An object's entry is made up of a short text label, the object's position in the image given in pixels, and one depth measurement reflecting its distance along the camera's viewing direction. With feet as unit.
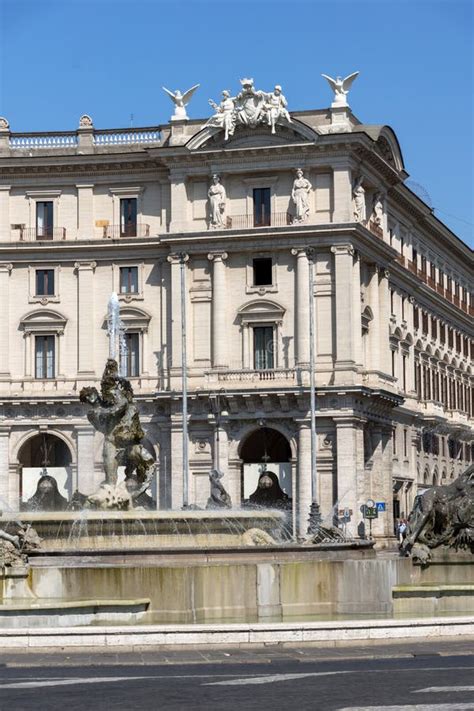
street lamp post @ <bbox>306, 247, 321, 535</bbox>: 236.02
